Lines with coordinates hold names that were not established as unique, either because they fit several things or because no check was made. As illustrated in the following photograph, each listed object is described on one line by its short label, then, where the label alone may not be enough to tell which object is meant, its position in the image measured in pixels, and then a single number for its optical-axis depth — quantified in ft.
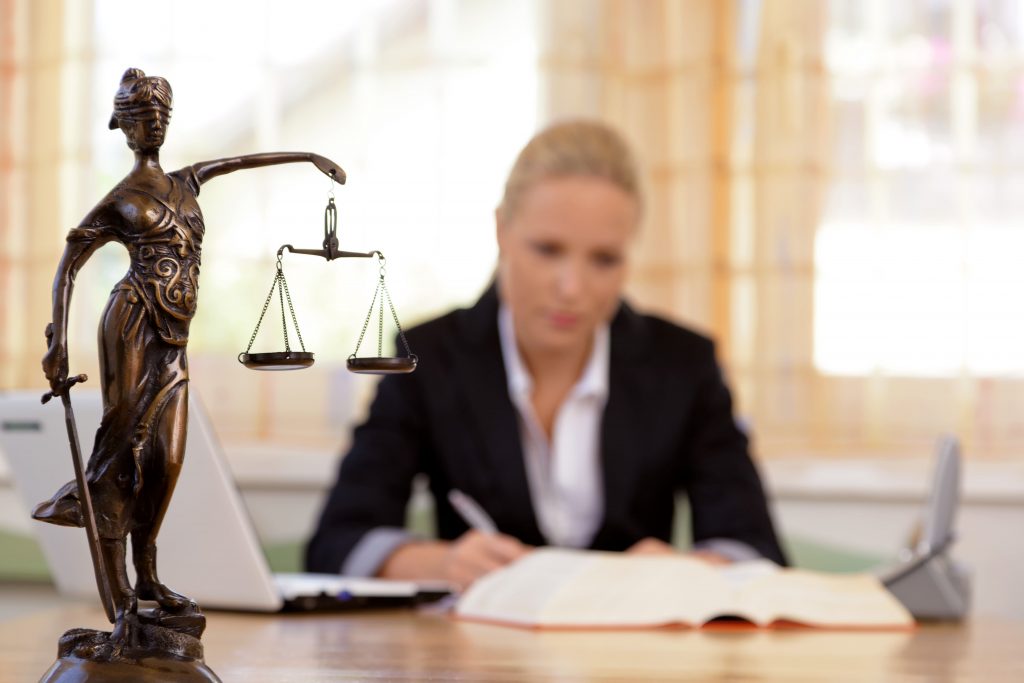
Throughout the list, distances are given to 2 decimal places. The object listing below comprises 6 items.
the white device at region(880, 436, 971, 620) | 7.57
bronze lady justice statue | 4.64
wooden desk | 5.31
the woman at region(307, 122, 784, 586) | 10.03
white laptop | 5.81
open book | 6.52
